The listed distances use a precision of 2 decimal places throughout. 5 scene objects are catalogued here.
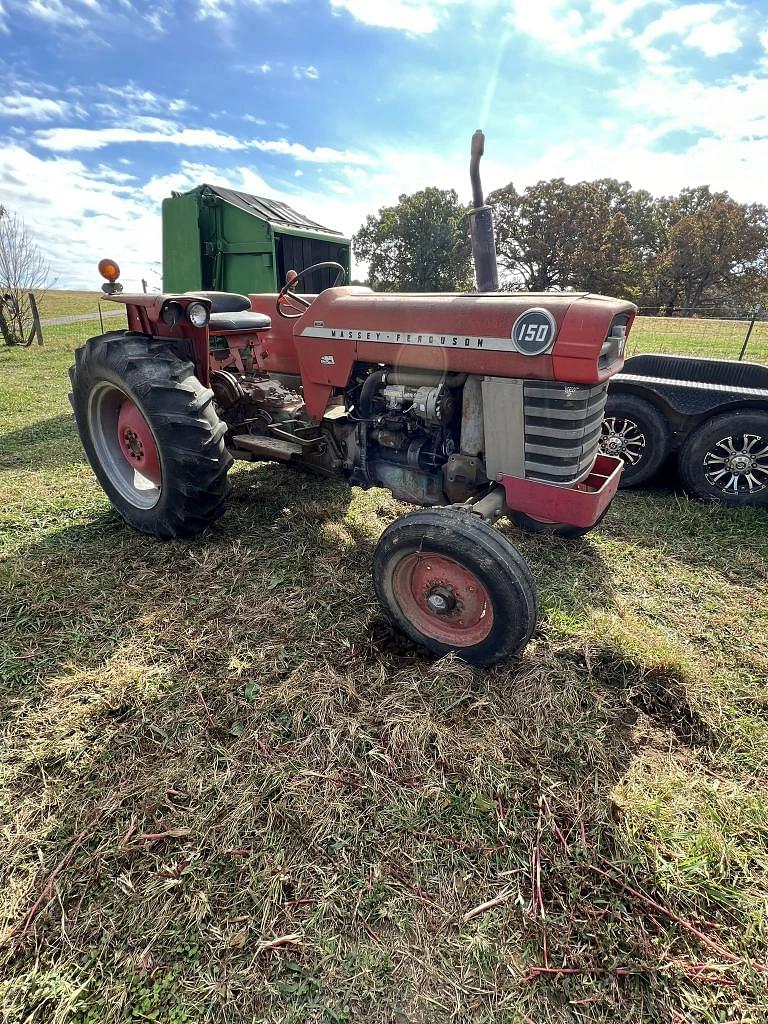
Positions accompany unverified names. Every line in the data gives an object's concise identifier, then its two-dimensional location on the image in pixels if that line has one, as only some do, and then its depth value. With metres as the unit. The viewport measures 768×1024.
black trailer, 3.62
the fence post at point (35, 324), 12.23
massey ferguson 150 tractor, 2.13
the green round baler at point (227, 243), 5.98
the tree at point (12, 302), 12.17
